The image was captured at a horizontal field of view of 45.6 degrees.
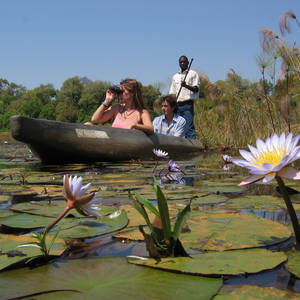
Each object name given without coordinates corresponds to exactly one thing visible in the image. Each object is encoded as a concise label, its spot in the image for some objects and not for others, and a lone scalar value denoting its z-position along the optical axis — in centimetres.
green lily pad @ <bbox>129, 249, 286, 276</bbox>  76
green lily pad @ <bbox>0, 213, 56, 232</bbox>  120
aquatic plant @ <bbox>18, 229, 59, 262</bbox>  87
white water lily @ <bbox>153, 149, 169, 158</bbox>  330
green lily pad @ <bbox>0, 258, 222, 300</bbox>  66
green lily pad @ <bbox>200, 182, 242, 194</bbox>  200
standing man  636
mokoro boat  367
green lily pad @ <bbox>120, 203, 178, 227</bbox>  127
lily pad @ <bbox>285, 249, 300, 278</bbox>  77
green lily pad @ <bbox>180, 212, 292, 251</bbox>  97
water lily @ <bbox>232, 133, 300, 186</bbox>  78
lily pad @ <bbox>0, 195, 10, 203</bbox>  181
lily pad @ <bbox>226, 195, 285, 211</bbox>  152
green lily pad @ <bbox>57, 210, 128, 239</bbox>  110
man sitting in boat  563
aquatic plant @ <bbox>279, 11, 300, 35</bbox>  403
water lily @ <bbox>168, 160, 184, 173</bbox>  260
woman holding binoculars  477
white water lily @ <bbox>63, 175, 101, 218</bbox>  89
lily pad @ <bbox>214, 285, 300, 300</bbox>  63
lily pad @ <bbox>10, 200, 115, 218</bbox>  139
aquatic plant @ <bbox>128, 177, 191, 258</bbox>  85
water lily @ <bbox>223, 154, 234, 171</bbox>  360
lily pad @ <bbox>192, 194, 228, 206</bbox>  163
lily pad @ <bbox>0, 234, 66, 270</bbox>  85
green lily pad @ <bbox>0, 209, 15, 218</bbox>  139
